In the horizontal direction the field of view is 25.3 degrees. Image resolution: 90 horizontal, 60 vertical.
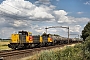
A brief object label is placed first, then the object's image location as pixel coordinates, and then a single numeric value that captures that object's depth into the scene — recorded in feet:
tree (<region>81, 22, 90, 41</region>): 314.47
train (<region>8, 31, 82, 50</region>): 123.95
